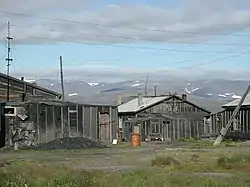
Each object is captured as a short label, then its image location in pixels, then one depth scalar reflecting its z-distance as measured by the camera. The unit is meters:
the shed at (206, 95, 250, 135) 59.72
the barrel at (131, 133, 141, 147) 49.62
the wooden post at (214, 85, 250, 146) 48.56
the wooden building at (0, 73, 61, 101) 62.25
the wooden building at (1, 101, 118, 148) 45.97
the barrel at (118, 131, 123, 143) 58.17
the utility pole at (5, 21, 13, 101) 62.09
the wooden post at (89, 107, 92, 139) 52.06
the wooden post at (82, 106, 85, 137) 51.25
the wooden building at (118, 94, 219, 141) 67.75
